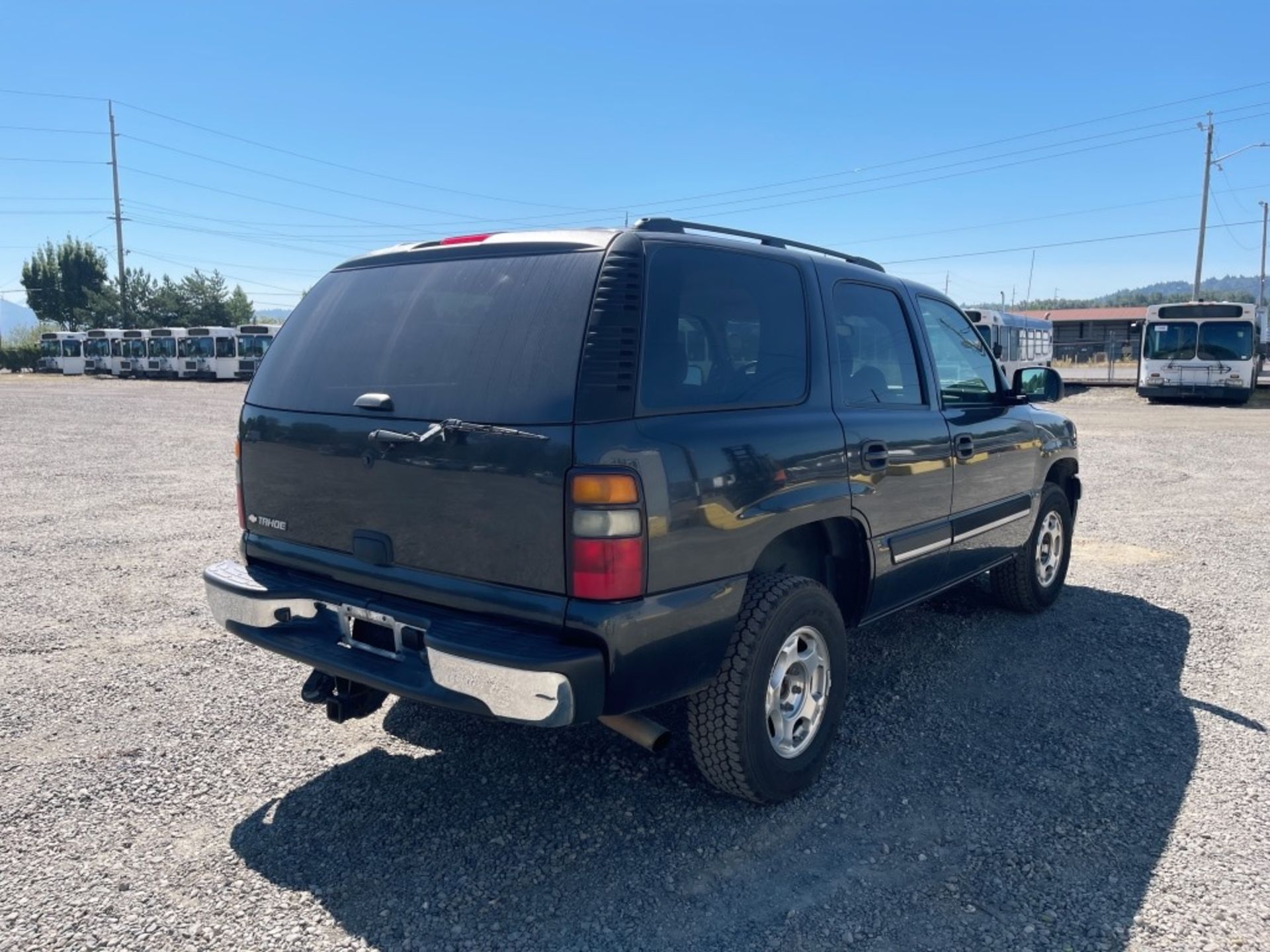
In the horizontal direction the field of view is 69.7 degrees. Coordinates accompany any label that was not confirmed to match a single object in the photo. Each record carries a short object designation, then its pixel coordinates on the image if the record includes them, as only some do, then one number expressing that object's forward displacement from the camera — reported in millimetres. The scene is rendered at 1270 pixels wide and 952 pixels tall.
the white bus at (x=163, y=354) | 44688
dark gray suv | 2783
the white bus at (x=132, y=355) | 46562
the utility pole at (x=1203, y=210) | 40219
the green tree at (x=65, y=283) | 67375
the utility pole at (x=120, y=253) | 58719
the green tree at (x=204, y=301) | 64625
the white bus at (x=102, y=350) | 48250
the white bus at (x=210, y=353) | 42594
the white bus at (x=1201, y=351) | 24328
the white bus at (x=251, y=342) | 42188
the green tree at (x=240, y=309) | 68188
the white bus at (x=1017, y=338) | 27375
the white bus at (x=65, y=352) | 50781
